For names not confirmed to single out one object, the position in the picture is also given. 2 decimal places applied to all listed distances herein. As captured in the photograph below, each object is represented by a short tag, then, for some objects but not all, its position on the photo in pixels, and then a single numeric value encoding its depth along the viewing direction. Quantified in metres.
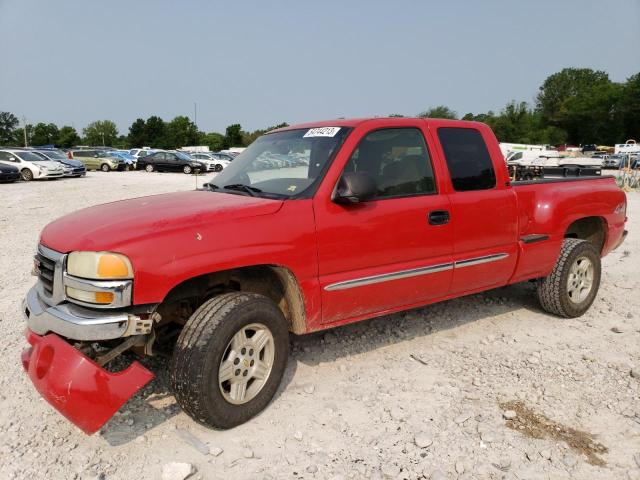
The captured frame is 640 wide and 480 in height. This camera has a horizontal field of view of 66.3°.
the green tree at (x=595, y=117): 83.88
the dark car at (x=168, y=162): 33.05
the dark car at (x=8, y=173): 20.72
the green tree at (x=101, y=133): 117.44
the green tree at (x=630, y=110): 80.00
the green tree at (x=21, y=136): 96.50
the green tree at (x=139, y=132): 97.31
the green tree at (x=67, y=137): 97.69
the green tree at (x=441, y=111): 76.66
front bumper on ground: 2.52
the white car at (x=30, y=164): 22.58
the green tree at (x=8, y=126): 97.31
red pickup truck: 2.60
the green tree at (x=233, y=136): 87.56
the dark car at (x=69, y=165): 24.28
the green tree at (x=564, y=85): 107.12
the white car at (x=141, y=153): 35.45
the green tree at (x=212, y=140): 95.47
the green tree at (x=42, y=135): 96.56
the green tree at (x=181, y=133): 94.98
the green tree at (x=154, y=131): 96.56
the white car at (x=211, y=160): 34.81
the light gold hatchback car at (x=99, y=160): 34.44
